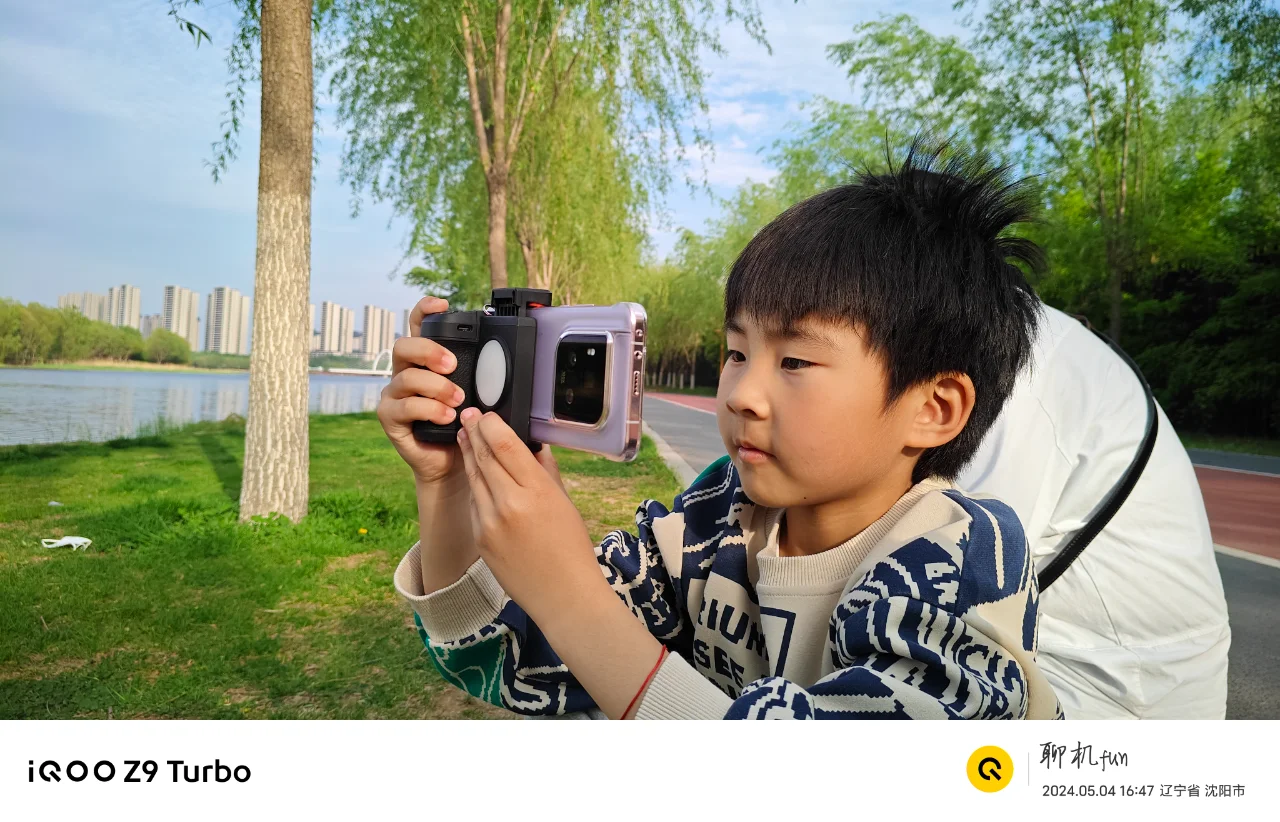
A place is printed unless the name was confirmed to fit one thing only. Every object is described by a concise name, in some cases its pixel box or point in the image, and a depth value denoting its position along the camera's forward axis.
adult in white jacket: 1.17
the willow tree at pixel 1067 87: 12.12
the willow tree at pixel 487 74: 6.62
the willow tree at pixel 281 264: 4.30
